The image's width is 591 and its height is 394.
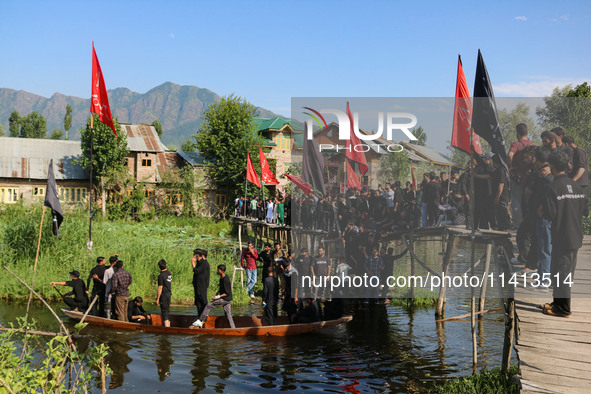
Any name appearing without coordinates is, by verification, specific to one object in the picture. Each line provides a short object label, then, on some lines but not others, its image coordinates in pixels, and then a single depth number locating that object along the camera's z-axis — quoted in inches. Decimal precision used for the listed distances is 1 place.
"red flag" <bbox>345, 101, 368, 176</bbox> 627.4
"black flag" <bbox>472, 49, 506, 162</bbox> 474.6
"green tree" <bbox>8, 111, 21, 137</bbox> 3127.5
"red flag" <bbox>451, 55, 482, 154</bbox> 550.3
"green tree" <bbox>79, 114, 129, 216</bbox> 1526.8
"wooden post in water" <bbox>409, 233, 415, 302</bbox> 630.9
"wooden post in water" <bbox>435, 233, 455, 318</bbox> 616.4
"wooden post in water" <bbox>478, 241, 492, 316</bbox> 507.5
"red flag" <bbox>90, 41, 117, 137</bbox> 779.4
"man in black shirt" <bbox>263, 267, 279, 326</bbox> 575.2
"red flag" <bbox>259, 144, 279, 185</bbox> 1045.8
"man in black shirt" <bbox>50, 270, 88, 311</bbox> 601.0
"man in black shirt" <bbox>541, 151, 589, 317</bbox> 359.6
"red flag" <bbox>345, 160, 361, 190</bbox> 678.3
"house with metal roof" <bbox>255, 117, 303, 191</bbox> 1784.2
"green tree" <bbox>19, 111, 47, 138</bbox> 3041.3
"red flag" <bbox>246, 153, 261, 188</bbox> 1073.6
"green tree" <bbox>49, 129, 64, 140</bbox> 2942.9
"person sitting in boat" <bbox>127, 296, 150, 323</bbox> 586.9
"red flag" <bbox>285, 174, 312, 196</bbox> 756.6
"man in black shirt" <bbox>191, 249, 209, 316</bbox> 546.0
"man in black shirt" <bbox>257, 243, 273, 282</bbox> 625.4
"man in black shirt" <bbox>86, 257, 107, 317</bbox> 585.3
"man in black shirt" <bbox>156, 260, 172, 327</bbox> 566.3
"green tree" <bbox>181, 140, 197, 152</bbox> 2854.3
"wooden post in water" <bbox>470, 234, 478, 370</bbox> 481.7
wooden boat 573.0
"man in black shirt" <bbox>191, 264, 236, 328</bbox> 546.3
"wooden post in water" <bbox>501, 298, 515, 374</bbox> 423.8
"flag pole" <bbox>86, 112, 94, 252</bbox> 748.6
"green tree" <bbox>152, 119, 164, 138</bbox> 2943.9
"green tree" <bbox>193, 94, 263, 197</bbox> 1672.0
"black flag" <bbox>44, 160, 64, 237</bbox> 625.6
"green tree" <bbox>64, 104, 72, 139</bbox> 3522.1
